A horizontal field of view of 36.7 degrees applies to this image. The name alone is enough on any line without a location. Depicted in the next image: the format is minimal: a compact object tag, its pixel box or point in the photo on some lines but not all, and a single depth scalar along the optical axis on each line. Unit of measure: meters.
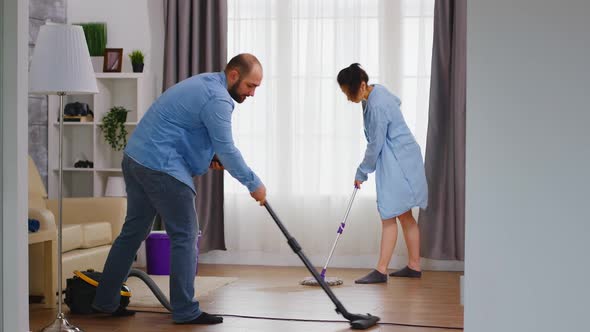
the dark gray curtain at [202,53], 6.38
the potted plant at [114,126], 6.30
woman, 5.45
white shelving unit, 6.39
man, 3.99
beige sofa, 4.59
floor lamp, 3.93
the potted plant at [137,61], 6.39
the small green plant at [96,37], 6.52
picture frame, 6.45
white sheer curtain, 6.24
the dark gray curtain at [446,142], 6.04
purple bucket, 5.74
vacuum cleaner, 4.32
